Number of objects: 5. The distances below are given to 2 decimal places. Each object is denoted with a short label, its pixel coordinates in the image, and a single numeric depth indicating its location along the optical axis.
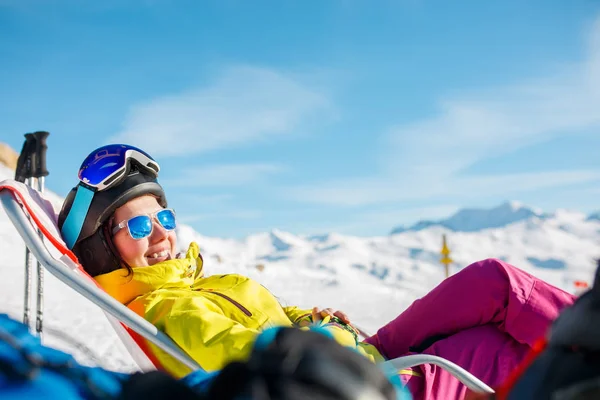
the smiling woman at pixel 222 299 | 2.48
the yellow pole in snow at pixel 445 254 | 14.42
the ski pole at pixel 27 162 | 3.78
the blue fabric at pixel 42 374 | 1.01
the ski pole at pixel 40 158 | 3.81
